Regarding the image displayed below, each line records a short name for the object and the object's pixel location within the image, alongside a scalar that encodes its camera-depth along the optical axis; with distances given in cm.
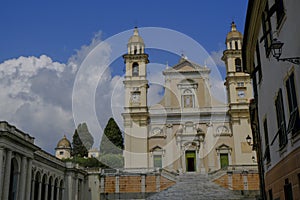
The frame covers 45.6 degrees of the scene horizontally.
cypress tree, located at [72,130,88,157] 6210
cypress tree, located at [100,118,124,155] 4925
